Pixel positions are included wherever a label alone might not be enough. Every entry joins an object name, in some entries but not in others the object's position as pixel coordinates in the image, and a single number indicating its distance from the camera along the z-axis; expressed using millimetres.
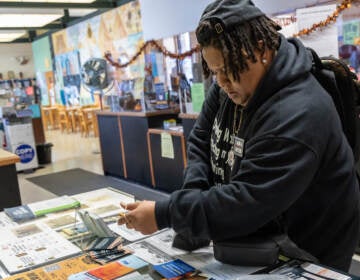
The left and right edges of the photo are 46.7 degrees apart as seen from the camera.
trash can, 6973
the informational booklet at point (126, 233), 1379
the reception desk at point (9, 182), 2953
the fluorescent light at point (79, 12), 9610
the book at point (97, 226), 1372
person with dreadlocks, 900
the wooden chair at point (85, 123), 9729
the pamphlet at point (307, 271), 958
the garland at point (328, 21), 3156
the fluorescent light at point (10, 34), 10500
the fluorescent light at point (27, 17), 7562
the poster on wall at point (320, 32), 3311
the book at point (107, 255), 1205
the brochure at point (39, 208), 1693
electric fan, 7660
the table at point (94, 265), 1067
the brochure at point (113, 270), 1084
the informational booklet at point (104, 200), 1687
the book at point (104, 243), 1287
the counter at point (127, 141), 4969
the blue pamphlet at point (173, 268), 1069
